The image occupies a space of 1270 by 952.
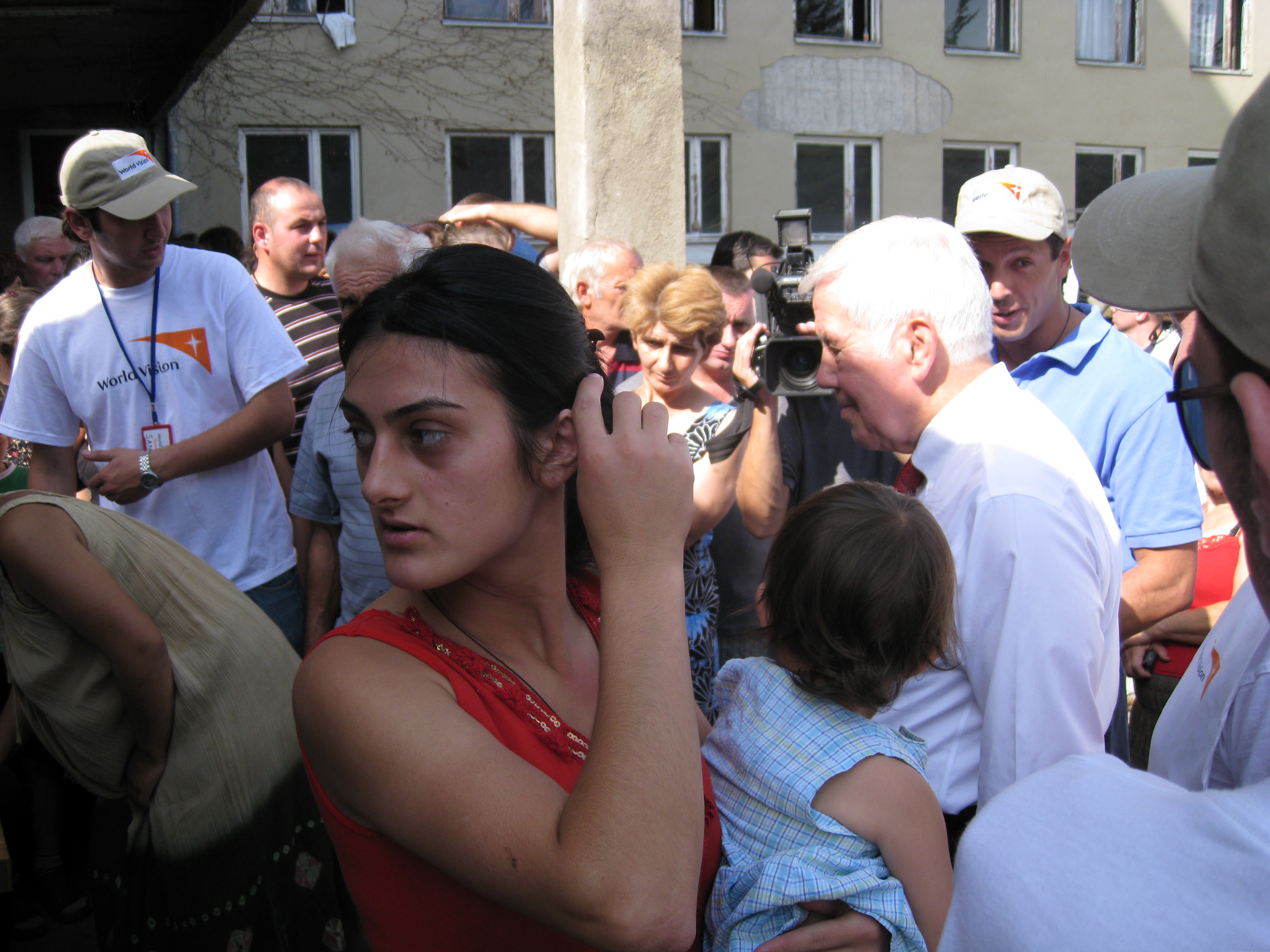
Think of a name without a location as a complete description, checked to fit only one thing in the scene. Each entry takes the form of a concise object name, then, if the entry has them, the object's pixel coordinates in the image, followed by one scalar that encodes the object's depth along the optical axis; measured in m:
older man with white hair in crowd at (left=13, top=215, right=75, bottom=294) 5.50
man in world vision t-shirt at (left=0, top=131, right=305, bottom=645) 2.72
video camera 2.75
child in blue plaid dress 1.40
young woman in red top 1.02
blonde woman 3.00
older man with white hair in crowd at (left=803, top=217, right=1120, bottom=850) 1.70
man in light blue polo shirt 2.50
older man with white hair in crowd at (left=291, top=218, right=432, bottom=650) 2.88
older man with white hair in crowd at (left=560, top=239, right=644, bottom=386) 3.82
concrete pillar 4.10
